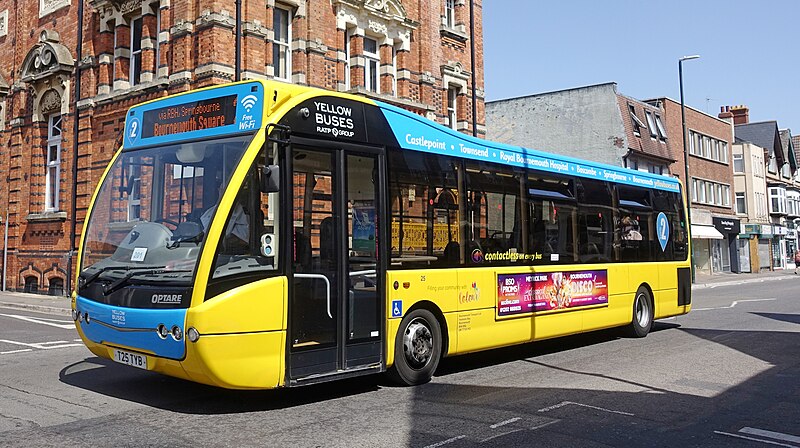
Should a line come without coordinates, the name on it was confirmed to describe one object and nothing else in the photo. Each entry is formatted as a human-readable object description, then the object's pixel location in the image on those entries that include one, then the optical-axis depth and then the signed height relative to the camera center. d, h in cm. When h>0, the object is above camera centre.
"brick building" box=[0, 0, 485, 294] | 1975 +654
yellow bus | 633 +29
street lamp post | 3381 +732
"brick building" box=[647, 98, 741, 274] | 4294 +534
